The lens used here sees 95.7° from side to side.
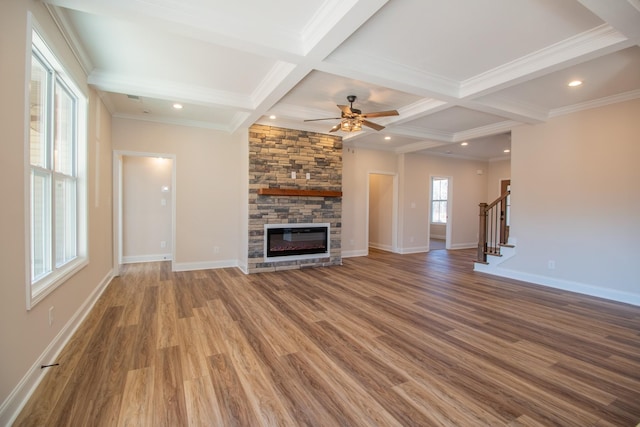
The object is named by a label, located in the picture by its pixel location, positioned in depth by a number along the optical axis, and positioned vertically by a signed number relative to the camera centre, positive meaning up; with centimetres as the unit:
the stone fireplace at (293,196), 536 +22
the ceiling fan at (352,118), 394 +127
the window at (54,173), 229 +29
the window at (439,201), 993 +27
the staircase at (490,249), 530 -74
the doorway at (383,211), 788 -8
